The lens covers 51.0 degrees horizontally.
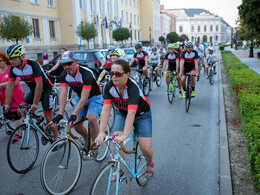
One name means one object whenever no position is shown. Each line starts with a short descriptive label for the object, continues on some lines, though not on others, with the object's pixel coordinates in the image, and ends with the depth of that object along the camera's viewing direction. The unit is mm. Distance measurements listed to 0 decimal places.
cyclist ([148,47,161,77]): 13978
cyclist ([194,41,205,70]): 18989
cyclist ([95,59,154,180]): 3182
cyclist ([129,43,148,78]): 10768
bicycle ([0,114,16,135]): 6086
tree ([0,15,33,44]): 20078
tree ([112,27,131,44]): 44938
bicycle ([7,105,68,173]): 4387
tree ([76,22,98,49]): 33594
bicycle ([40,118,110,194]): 3543
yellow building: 28312
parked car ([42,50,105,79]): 14406
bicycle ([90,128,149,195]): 2877
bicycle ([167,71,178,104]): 9758
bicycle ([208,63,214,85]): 14158
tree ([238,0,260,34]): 21391
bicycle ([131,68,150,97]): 10780
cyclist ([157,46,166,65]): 19622
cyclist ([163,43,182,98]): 10039
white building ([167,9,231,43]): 140000
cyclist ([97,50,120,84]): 7219
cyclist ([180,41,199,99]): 8891
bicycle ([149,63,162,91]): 12844
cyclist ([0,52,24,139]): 5496
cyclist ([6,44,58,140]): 4512
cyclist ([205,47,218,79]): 15203
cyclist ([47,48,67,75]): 10047
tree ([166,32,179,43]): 85438
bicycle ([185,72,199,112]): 8543
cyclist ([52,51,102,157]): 3969
